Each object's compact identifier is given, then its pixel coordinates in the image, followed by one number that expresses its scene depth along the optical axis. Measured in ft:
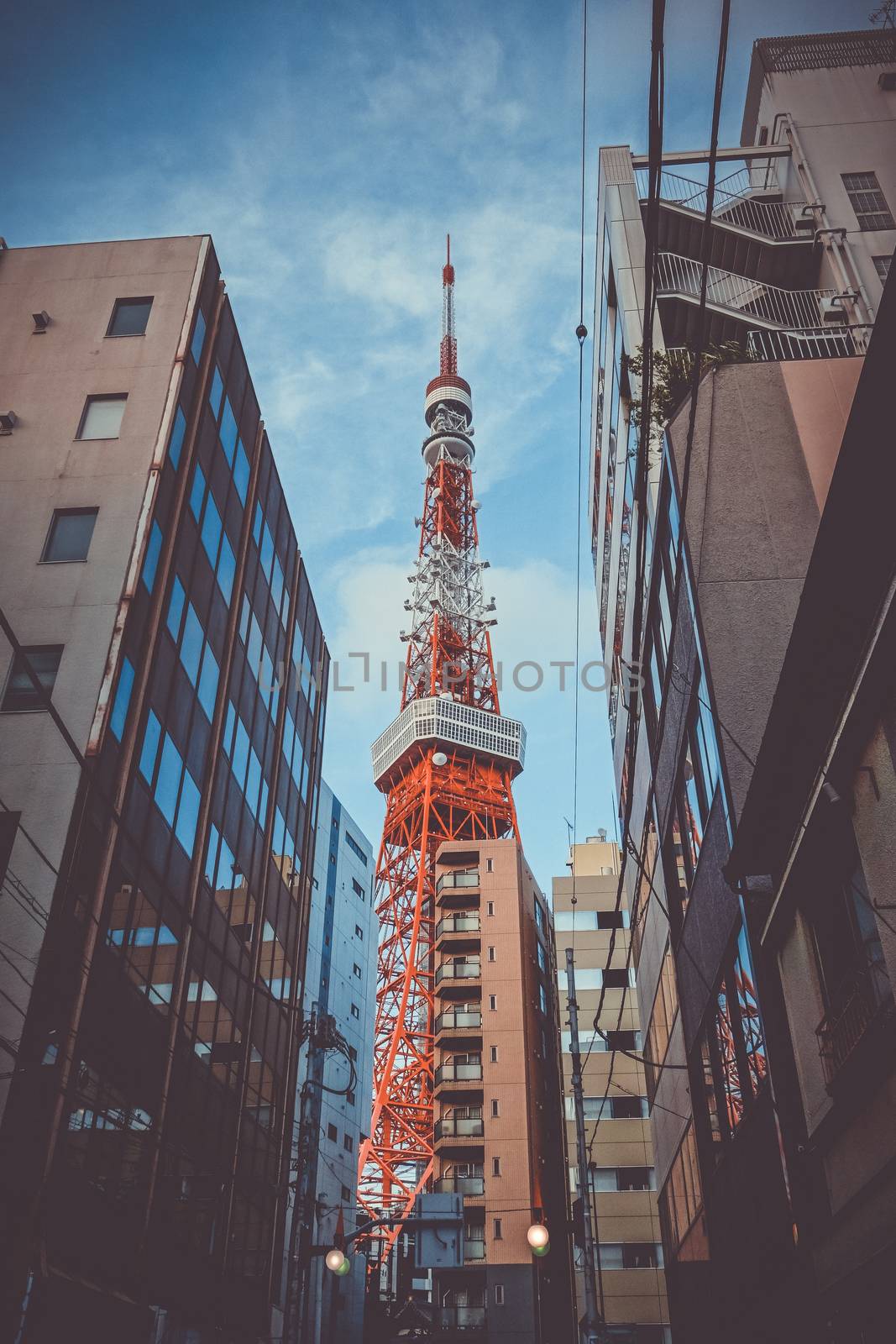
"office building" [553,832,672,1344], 141.49
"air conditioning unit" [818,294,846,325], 78.84
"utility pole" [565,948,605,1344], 62.67
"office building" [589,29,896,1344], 44.93
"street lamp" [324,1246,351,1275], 75.10
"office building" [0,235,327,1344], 48.08
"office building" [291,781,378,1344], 155.22
